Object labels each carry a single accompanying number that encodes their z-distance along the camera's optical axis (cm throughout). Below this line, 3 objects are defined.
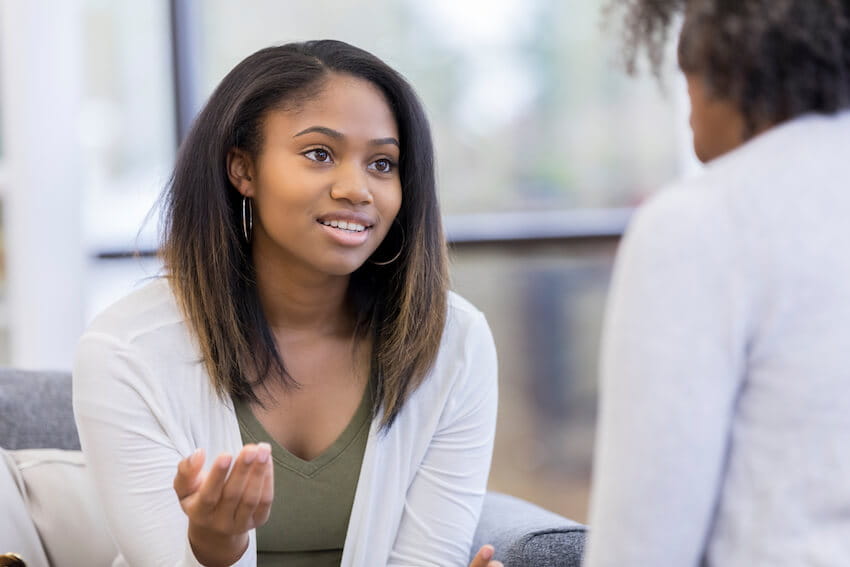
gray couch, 300
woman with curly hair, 256
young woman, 299
